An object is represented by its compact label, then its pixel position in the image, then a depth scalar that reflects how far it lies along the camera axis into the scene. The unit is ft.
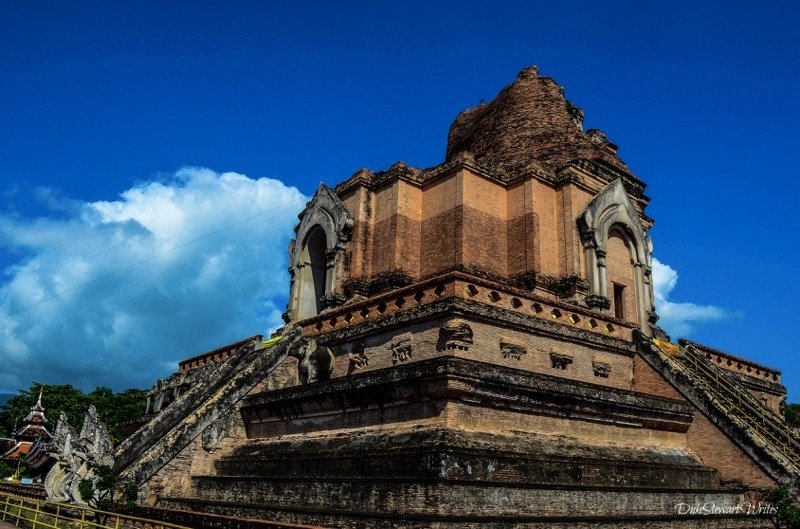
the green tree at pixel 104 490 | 47.80
